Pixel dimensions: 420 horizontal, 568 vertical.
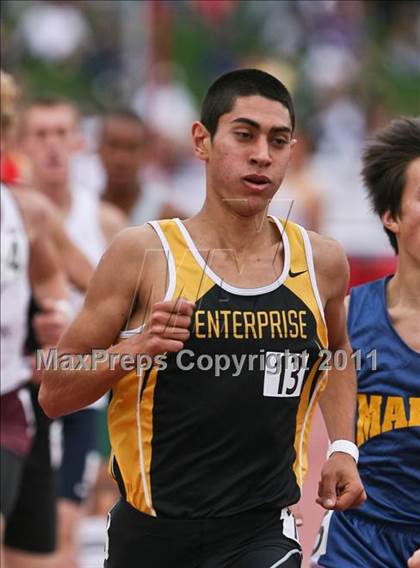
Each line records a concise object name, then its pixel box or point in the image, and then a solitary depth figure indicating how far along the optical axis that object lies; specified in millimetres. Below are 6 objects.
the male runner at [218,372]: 8336
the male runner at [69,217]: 15914
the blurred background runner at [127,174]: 18797
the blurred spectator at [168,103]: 37469
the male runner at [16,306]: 11633
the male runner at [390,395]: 9281
